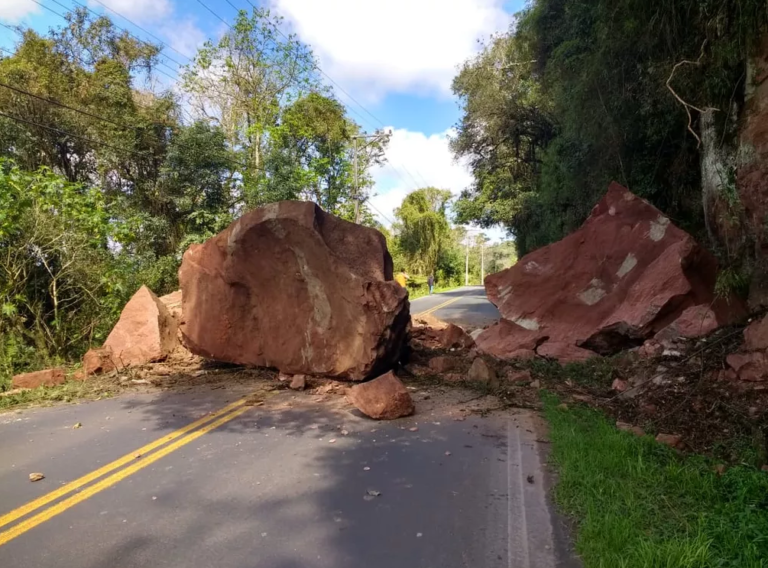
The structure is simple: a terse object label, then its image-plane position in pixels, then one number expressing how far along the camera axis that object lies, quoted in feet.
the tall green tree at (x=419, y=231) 158.81
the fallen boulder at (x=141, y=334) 33.35
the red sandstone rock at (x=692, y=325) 24.16
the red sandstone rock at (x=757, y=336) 18.98
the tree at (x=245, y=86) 89.30
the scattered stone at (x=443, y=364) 30.07
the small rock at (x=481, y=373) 27.12
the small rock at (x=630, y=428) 18.10
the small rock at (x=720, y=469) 14.32
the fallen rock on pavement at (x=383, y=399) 21.67
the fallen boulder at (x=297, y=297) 26.61
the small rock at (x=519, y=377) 27.17
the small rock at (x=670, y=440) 16.70
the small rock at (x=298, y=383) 26.86
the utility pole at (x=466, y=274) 239.81
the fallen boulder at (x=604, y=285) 28.76
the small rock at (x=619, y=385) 23.45
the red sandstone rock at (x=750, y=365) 18.35
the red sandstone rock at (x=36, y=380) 28.84
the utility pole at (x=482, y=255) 309.47
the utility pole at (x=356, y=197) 101.71
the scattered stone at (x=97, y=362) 31.18
